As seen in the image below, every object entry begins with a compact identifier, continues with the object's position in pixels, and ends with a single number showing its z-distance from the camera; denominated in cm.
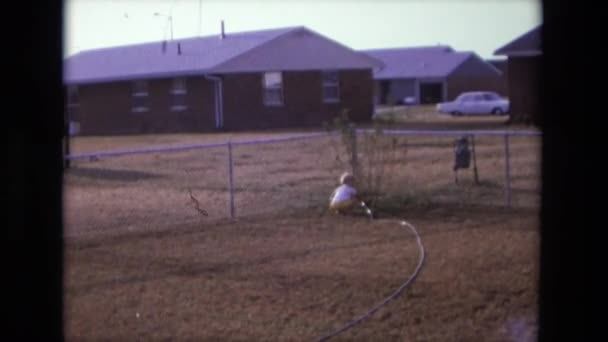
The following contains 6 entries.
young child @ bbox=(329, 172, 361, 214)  1220
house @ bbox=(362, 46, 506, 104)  5656
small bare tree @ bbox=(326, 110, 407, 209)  1291
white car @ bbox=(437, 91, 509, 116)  4166
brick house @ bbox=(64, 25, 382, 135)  3406
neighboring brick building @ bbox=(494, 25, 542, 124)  2981
